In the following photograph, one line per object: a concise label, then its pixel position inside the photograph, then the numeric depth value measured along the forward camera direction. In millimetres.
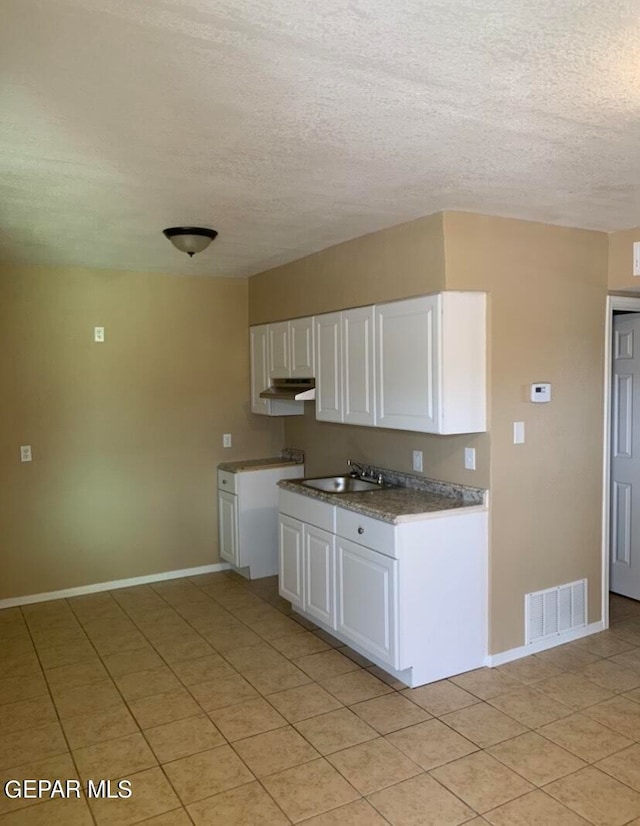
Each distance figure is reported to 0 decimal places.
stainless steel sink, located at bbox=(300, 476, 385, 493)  4422
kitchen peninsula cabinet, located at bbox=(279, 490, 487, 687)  3279
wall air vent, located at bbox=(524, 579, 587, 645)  3701
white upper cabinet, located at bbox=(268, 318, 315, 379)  4613
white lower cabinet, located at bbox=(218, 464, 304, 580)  5160
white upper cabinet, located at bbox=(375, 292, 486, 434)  3340
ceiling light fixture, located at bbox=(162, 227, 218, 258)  3574
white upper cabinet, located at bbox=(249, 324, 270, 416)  5281
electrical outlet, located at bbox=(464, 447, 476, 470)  3564
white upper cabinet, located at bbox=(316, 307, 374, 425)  3941
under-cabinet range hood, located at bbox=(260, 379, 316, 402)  4574
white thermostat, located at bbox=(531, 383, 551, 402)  3590
